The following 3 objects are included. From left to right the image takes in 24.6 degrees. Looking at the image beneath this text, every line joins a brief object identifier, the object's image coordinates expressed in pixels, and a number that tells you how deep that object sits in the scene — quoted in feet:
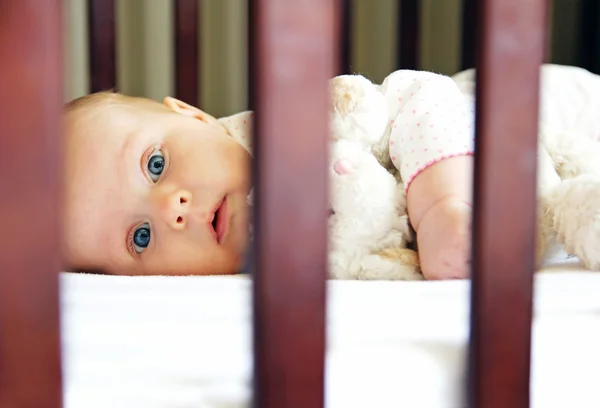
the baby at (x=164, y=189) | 2.55
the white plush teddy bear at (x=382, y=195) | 2.43
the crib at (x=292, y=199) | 1.95
